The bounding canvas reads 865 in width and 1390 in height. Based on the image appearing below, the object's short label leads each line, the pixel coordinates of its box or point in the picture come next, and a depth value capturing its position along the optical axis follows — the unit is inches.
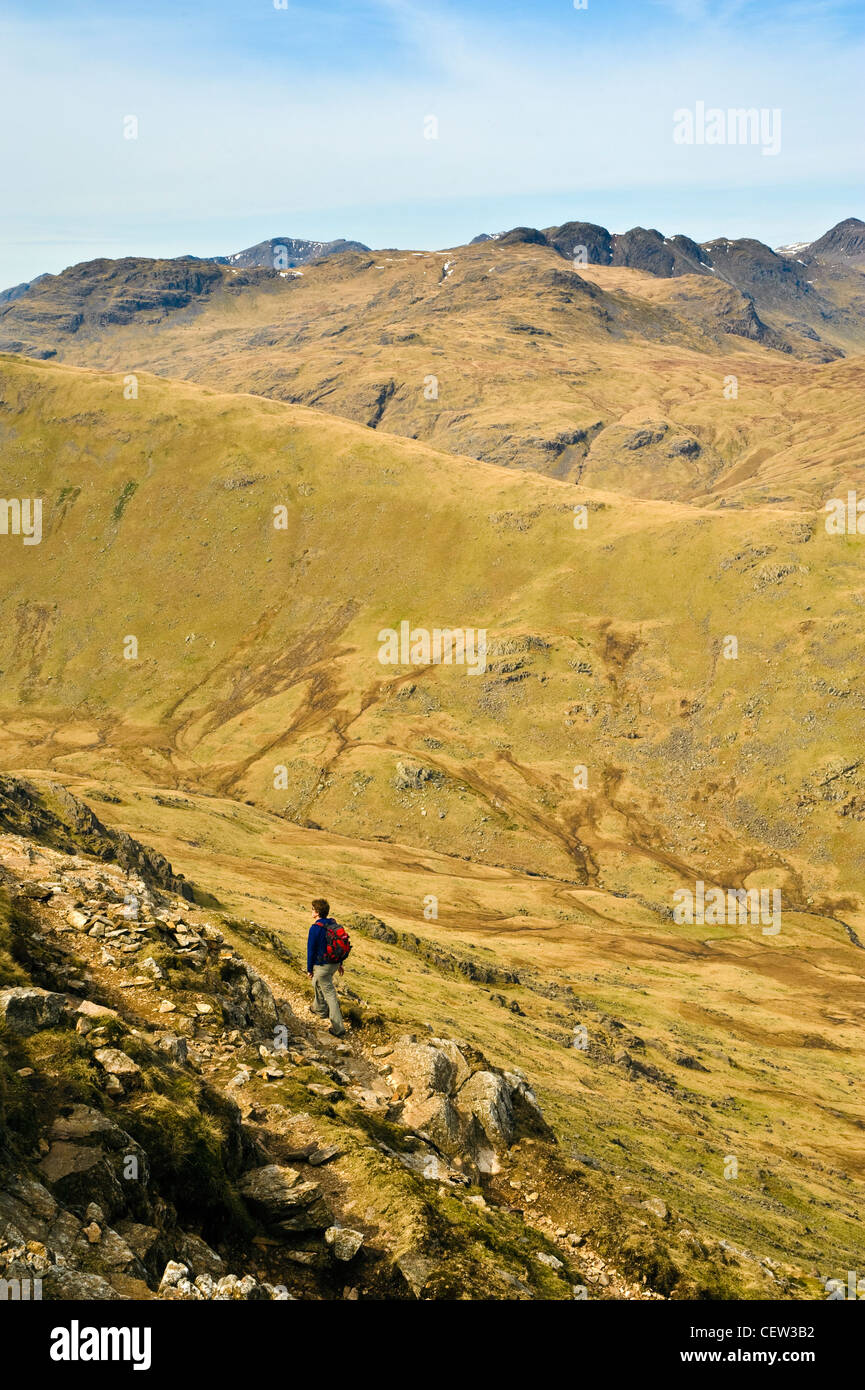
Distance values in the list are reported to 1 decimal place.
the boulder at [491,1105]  1016.9
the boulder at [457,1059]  1101.1
